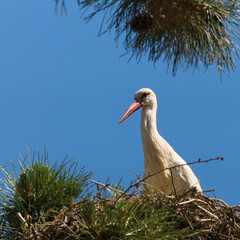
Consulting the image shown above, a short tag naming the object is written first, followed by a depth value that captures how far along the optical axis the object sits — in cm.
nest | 1112
